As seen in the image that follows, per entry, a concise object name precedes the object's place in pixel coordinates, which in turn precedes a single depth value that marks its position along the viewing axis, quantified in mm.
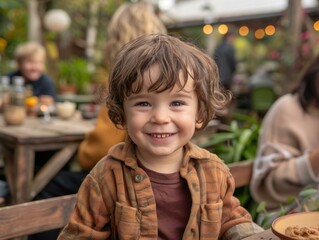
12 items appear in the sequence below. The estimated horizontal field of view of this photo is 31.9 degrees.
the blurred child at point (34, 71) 5516
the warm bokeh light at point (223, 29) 11918
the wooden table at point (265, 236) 1523
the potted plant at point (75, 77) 9305
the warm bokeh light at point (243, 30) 12803
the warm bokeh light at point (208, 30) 11320
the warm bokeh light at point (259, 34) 14672
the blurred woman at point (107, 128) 2928
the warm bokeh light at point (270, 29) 11547
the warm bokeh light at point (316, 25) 8922
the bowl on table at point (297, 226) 1406
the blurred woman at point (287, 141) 2898
